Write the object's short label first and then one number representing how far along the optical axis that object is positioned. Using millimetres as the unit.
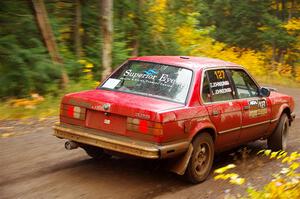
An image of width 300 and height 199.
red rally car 5750
